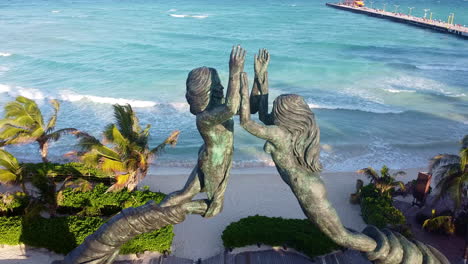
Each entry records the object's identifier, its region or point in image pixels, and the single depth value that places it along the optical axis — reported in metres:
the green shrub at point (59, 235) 9.77
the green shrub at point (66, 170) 12.16
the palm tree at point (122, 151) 10.52
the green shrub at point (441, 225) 10.75
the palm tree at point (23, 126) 11.56
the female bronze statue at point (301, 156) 5.37
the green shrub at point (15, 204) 10.52
